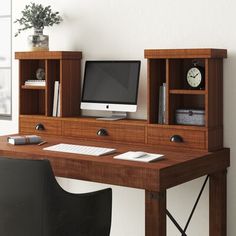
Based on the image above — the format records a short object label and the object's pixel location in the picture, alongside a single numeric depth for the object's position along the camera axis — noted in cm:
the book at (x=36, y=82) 383
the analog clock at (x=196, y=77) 323
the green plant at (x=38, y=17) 384
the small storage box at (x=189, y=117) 321
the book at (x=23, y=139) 342
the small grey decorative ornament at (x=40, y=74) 394
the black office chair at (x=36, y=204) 264
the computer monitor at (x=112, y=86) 354
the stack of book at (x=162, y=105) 332
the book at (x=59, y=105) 376
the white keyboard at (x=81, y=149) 311
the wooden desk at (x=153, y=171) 275
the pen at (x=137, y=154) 296
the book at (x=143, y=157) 290
